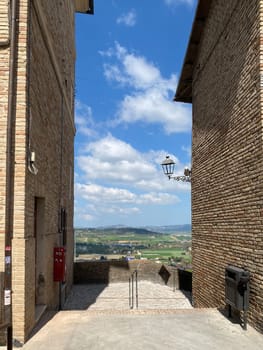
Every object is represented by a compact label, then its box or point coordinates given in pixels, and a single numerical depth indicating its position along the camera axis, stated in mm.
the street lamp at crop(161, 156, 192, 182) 15023
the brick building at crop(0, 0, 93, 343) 6617
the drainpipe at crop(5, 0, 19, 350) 6344
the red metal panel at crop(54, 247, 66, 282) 10688
